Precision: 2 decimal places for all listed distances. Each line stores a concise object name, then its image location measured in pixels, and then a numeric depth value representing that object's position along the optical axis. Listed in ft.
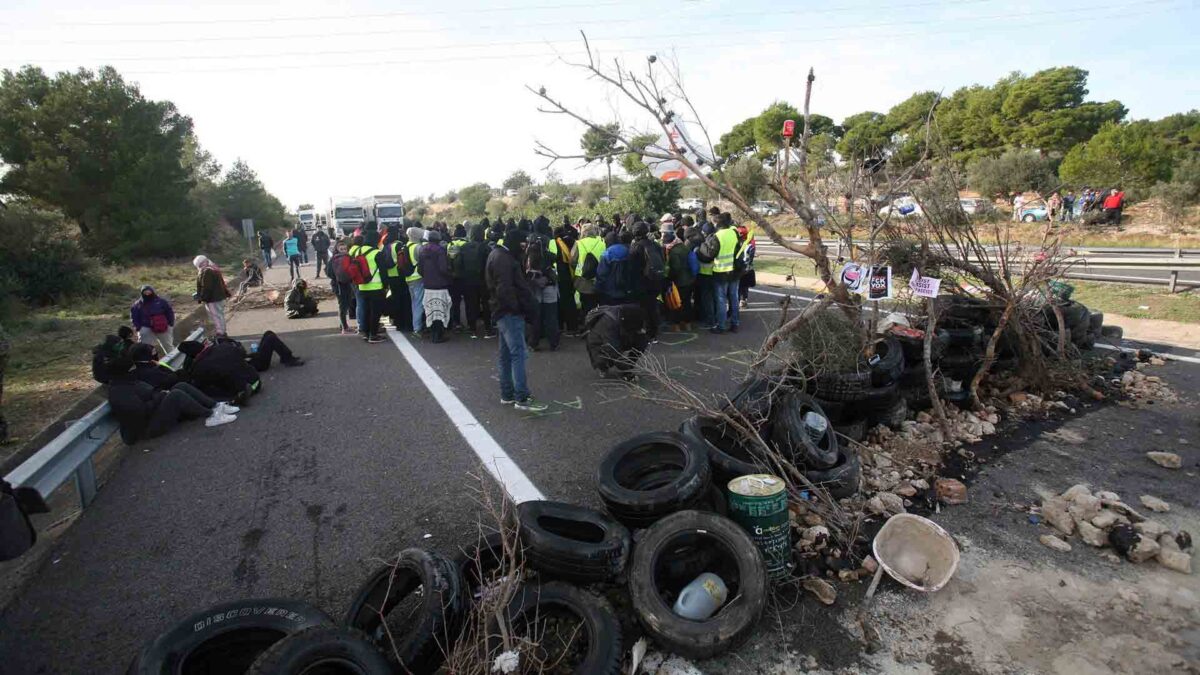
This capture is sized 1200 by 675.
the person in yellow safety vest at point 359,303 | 32.90
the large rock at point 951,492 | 14.11
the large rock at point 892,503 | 13.61
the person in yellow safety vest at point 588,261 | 30.83
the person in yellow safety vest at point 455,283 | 32.53
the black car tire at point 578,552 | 10.56
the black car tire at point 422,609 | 9.22
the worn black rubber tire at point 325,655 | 7.94
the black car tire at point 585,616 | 9.10
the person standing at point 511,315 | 20.67
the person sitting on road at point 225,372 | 22.43
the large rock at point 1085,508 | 12.59
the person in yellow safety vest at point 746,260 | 32.60
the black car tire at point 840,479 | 13.91
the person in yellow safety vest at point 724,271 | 31.12
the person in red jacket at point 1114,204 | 78.56
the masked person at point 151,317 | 28.86
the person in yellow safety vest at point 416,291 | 33.78
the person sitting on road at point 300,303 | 42.47
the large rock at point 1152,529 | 11.80
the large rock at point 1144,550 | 11.48
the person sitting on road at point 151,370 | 20.07
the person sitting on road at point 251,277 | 51.08
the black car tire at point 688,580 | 9.48
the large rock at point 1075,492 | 13.28
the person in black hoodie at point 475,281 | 32.19
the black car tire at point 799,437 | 14.56
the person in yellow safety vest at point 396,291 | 34.37
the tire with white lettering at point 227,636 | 8.50
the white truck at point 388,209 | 100.63
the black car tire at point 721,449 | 13.56
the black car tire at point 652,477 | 11.92
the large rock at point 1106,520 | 12.17
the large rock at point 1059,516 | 12.57
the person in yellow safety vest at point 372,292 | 32.35
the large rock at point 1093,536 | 12.06
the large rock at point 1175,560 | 11.23
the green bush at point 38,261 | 50.83
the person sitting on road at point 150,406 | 18.76
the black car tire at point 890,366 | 18.22
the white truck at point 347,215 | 104.01
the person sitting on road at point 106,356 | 19.08
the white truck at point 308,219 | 179.42
